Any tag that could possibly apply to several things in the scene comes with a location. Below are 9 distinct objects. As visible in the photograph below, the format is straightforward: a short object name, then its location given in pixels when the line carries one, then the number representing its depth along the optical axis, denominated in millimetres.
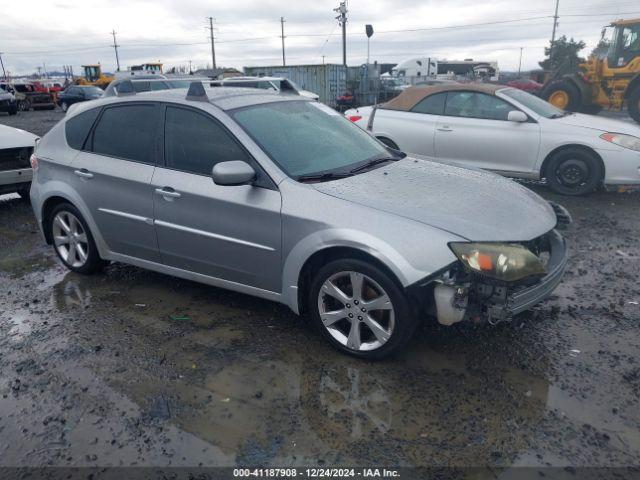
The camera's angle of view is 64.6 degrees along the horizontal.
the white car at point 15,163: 7008
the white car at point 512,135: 6844
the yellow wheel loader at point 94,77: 38409
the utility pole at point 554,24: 53844
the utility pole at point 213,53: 66931
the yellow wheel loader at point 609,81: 14555
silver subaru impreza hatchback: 2982
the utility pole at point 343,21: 36531
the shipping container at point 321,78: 24953
